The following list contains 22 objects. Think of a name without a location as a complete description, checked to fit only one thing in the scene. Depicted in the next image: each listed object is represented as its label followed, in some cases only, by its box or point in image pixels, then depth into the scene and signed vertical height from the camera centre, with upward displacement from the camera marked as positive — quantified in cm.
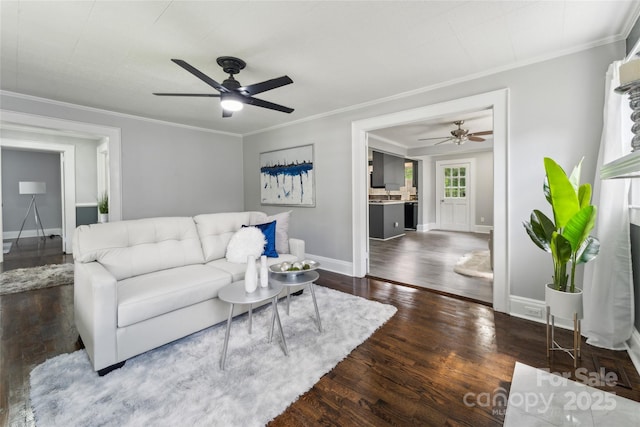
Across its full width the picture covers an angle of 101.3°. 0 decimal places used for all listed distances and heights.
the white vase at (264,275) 201 -51
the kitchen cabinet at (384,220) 675 -35
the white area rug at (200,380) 138 -107
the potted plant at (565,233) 166 -18
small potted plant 490 +1
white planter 175 -67
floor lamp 593 +46
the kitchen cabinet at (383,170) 711 +101
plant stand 175 -102
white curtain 186 -31
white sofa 170 -57
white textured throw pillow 270 -38
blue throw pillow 291 -32
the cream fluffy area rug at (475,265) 375 -93
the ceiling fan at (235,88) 216 +101
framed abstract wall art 425 +54
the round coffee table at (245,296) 177 -62
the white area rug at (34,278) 327 -93
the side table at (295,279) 210 -59
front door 786 +35
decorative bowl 218 -52
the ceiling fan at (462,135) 463 +131
